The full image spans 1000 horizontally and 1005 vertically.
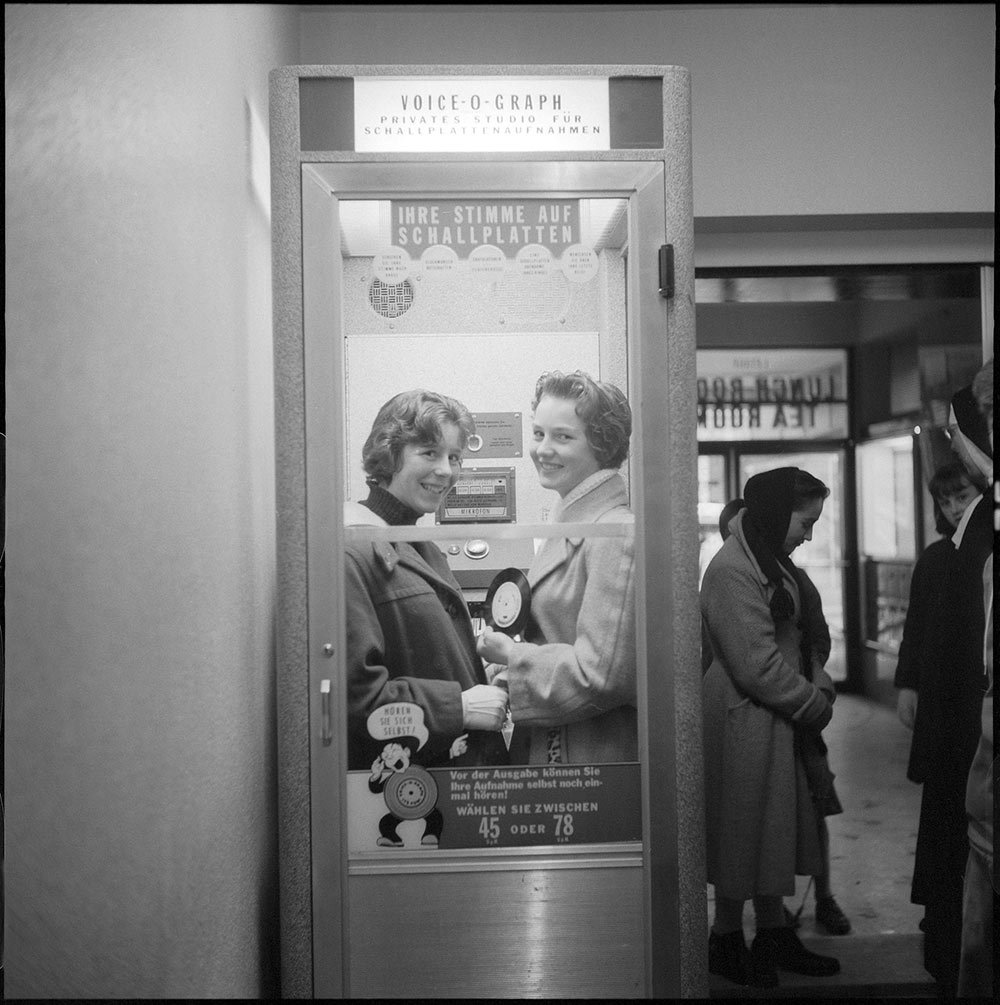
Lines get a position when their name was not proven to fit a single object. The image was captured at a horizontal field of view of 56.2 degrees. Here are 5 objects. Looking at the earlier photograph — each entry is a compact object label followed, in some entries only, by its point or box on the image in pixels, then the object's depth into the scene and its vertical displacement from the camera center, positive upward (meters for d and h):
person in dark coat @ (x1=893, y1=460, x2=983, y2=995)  2.83 -0.71
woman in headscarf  2.81 -0.68
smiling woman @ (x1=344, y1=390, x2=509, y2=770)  2.13 -0.21
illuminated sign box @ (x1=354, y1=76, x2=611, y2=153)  2.12 +0.92
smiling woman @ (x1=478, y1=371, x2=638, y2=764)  2.15 -0.21
